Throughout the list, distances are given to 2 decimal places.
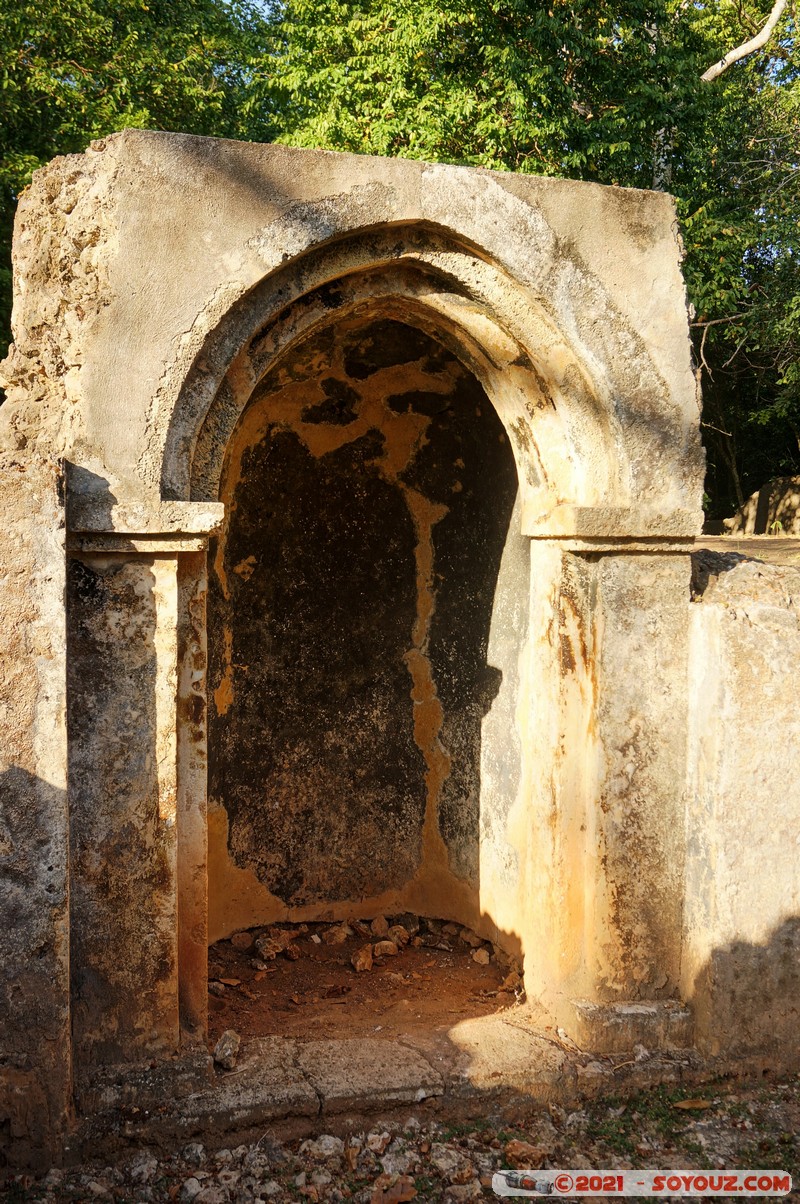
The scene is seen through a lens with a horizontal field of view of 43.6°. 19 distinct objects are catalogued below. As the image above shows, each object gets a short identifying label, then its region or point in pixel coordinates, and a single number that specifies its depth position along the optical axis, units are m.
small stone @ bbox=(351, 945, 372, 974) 4.76
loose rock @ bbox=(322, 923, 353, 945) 5.08
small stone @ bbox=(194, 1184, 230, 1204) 3.04
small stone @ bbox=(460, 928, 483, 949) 4.98
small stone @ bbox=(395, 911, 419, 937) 5.23
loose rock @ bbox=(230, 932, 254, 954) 4.95
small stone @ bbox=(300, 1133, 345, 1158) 3.29
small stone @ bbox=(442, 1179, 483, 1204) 3.13
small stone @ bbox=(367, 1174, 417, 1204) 3.10
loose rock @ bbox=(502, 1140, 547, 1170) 3.32
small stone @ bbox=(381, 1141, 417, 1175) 3.24
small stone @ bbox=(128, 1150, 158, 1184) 3.11
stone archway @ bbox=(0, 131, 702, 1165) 3.19
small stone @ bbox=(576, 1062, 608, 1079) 3.65
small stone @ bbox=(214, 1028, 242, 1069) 3.49
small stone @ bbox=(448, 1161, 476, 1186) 3.21
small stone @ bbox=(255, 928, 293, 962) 4.86
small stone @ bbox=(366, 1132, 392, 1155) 3.31
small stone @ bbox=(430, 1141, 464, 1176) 3.26
